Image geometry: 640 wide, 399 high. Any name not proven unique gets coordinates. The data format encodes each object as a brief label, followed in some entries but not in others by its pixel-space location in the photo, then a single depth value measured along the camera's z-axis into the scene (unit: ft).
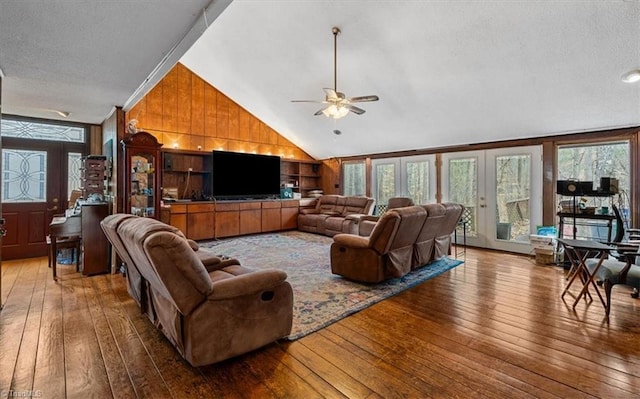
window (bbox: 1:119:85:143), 16.20
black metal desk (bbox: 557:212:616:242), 14.53
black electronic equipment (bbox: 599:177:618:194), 14.20
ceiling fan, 13.74
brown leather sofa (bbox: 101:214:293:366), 5.94
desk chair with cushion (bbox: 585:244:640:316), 9.39
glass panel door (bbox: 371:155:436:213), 23.31
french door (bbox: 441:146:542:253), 18.37
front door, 16.14
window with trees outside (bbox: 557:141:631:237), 15.51
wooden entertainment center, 21.16
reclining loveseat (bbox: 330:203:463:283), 11.66
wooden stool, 13.29
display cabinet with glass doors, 14.29
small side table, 9.86
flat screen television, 23.13
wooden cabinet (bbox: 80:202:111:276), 13.65
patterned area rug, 9.55
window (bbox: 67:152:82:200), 17.85
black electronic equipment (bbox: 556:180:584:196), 14.92
